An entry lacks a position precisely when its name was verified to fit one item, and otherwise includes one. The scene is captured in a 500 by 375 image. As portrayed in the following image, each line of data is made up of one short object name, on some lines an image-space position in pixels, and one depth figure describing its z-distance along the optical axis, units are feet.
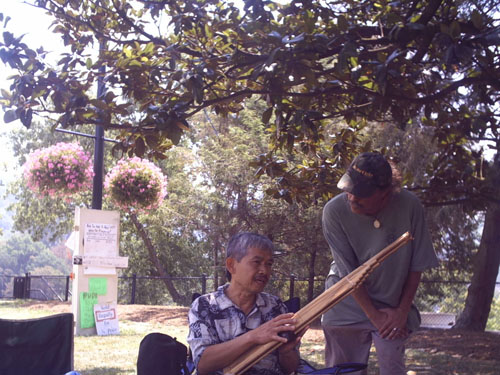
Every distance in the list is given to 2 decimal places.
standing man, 11.64
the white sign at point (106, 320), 35.09
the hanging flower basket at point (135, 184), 34.83
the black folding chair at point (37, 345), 13.93
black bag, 9.98
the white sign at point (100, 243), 34.67
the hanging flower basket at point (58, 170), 34.17
